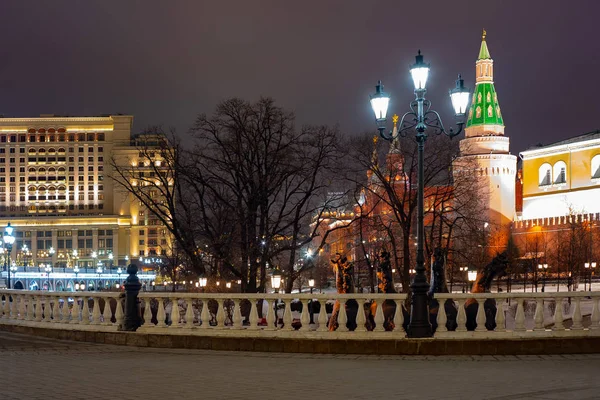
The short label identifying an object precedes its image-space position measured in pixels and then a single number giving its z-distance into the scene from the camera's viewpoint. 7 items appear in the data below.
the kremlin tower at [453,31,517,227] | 120.06
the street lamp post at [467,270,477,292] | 43.88
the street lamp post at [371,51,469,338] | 15.34
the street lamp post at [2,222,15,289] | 39.01
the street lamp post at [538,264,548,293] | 82.12
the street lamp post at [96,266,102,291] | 130.45
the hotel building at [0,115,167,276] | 185.12
